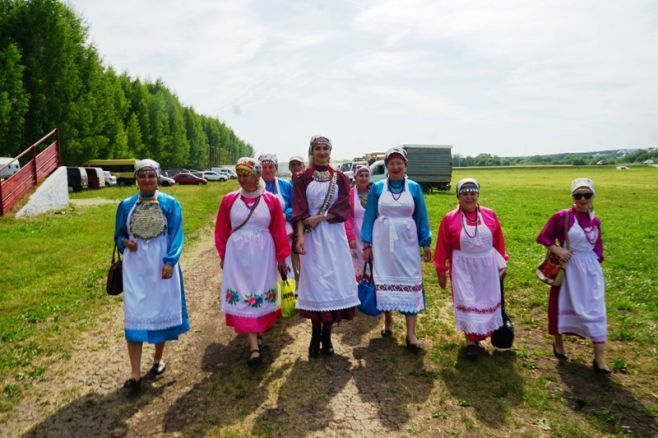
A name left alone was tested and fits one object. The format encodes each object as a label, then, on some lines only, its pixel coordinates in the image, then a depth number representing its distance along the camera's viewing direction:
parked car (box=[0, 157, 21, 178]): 22.20
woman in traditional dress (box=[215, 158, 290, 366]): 4.49
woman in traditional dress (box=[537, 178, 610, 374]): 4.52
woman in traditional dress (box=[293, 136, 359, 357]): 4.72
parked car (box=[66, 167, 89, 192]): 29.31
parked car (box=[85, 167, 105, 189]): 31.98
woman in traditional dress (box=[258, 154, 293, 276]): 6.51
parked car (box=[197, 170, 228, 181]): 52.87
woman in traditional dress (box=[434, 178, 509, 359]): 4.72
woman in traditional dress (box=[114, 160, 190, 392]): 4.13
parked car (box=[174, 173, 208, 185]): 46.72
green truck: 28.78
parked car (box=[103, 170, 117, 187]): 36.12
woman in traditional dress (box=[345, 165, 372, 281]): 6.44
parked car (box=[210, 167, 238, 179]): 55.44
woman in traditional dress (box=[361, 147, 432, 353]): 4.98
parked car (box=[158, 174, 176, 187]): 40.91
